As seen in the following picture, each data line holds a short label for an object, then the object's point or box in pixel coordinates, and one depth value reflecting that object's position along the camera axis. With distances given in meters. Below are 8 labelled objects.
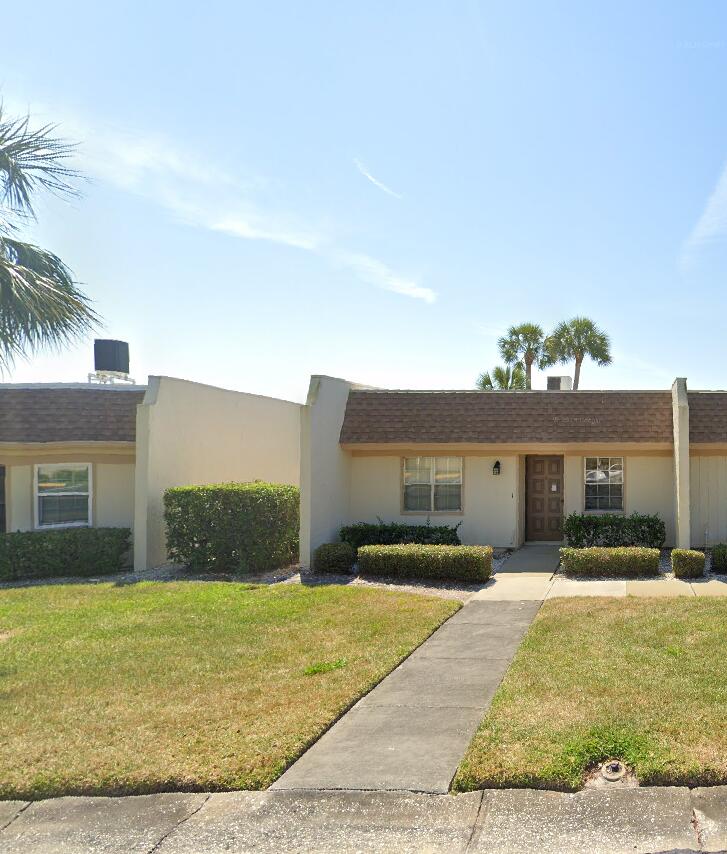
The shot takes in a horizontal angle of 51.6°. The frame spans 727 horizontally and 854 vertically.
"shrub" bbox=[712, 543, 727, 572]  13.61
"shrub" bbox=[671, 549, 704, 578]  13.17
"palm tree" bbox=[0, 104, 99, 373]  10.49
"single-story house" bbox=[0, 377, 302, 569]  15.18
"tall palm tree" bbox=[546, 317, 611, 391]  36.44
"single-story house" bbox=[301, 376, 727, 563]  16.12
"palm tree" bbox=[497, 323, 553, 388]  36.56
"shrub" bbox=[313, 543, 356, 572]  14.32
